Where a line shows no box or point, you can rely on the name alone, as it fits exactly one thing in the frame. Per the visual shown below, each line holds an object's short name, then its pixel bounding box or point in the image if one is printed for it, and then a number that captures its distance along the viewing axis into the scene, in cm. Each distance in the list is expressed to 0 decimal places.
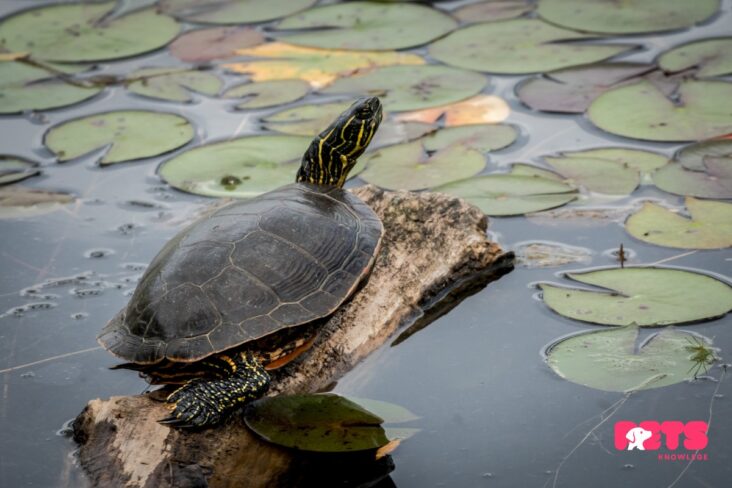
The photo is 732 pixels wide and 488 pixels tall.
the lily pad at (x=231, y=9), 1426
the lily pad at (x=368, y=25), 1326
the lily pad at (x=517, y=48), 1212
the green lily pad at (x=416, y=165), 991
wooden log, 607
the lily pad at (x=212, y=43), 1332
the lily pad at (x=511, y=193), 934
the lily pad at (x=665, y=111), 1035
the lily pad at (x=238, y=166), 1011
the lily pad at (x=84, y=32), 1345
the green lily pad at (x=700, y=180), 930
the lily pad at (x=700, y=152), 977
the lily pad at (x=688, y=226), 856
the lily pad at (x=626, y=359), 685
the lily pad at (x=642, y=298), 752
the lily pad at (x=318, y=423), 640
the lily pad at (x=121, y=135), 1099
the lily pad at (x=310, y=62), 1255
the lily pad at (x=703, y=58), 1145
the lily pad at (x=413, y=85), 1151
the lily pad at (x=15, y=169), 1062
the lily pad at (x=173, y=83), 1227
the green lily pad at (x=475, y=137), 1048
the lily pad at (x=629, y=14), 1275
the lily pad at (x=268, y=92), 1190
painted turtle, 664
